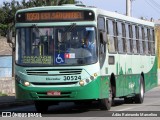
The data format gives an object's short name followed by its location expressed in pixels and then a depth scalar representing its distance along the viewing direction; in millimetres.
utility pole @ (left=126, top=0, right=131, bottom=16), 35216
